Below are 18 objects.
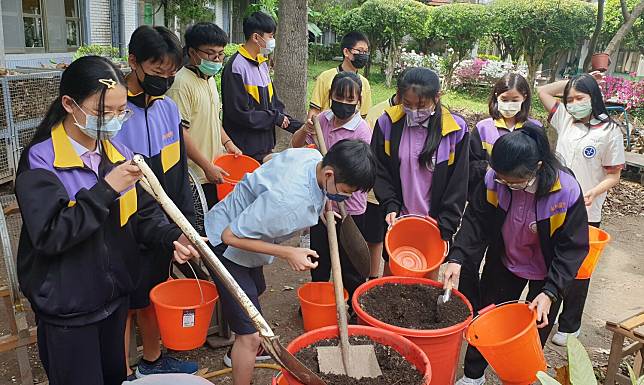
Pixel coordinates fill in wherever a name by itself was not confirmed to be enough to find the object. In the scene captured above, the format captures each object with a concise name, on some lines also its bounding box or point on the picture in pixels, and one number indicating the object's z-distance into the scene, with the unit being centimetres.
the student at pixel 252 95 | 393
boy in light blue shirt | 214
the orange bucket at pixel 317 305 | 307
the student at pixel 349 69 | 414
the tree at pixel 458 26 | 1764
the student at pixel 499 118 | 365
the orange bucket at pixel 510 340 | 221
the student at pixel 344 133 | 341
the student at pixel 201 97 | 333
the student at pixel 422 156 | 299
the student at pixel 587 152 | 359
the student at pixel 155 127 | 263
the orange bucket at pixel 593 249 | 304
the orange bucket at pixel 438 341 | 232
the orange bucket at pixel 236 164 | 380
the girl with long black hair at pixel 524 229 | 240
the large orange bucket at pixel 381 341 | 219
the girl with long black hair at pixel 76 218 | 177
